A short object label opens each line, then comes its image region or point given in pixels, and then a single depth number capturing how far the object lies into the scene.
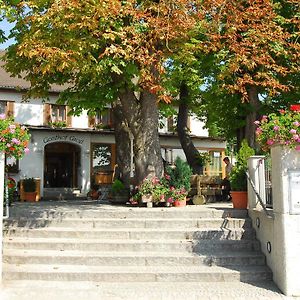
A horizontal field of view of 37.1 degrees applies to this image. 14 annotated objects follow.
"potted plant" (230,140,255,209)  11.18
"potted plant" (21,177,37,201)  21.28
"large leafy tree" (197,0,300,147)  13.73
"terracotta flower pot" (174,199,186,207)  13.18
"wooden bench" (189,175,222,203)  15.65
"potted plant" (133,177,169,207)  12.95
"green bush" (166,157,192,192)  13.54
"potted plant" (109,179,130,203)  14.89
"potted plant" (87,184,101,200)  22.09
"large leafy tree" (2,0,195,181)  10.34
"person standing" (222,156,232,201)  17.66
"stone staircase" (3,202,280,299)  8.09
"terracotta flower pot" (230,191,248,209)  11.26
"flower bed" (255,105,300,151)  7.43
